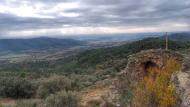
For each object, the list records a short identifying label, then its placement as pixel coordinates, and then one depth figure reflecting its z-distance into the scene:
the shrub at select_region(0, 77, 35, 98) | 21.62
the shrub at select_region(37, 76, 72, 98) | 20.35
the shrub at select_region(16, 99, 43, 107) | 16.05
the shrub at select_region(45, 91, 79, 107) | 14.43
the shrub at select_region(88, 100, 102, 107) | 15.30
